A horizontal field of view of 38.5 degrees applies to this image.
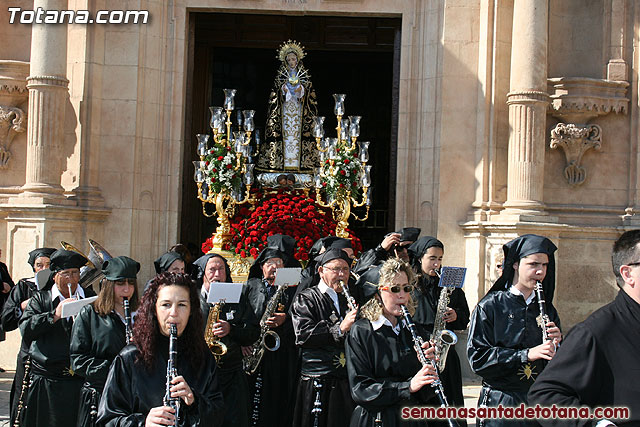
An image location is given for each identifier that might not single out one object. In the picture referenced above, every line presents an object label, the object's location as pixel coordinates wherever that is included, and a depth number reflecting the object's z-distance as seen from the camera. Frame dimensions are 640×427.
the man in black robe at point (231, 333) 7.37
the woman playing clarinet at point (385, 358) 5.61
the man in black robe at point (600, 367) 3.86
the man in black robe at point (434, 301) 8.28
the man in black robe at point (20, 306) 8.27
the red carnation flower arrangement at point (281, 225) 12.61
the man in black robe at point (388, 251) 10.12
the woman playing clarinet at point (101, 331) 6.27
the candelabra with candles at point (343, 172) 12.97
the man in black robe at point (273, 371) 8.94
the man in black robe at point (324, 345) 7.51
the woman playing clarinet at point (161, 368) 4.67
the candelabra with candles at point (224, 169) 12.91
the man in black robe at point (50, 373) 7.34
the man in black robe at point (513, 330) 6.20
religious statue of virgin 13.93
